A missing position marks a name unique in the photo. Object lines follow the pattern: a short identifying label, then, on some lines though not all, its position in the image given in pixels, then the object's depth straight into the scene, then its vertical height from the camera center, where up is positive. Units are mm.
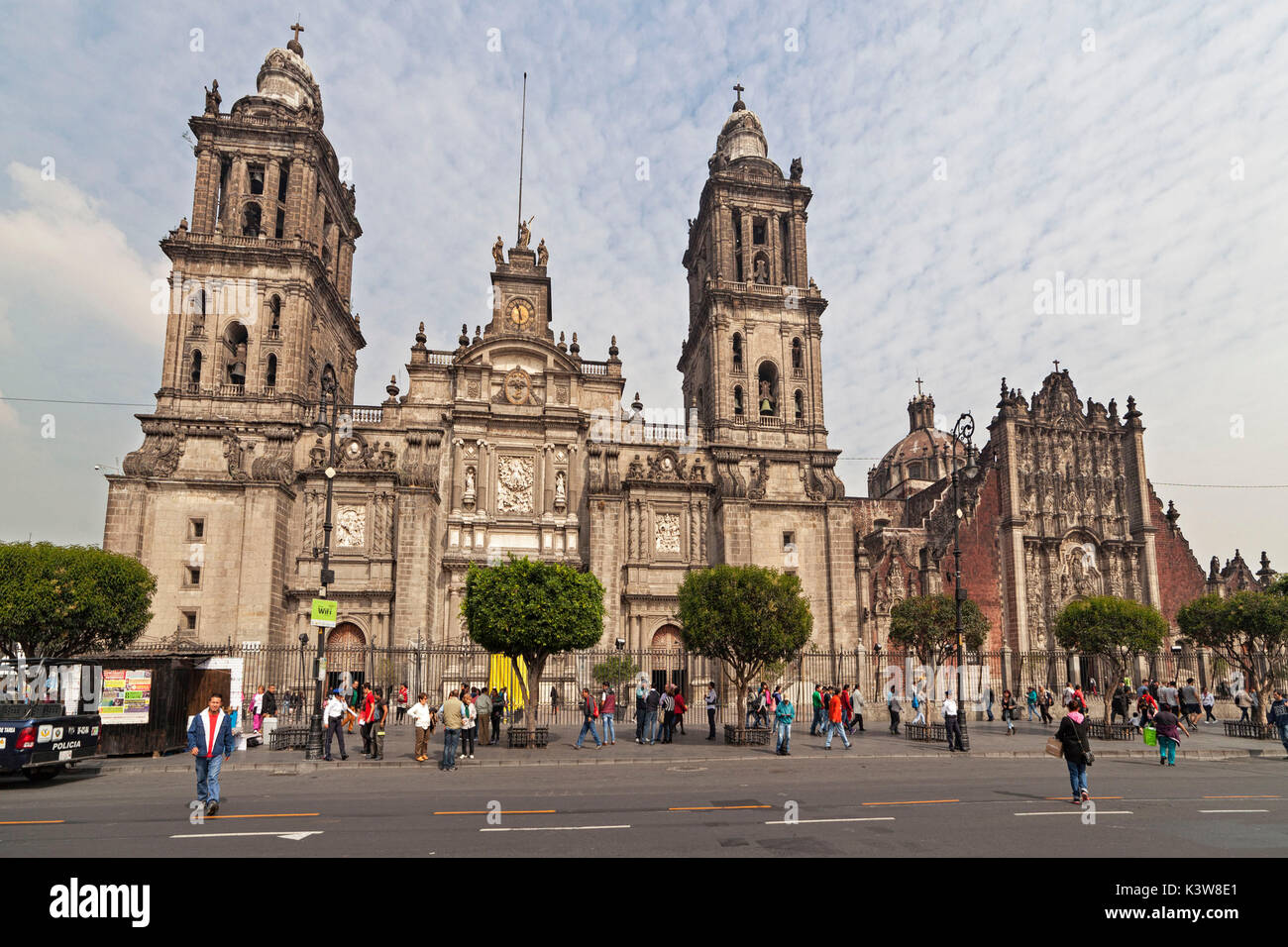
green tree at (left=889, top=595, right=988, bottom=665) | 33312 -622
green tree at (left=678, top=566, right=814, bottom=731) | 23234 -214
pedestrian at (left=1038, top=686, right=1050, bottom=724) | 27328 -3147
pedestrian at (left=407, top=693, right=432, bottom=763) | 18328 -2470
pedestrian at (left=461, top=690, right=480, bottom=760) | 18078 -2533
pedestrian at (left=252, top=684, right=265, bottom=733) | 24156 -3065
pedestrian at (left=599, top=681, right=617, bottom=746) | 22562 -2837
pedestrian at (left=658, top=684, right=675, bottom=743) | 22750 -2862
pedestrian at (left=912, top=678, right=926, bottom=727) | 24828 -2948
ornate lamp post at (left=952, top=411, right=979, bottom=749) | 21156 +3726
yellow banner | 32216 -2473
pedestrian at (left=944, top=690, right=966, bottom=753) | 20703 -2888
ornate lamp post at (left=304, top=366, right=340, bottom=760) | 18642 +862
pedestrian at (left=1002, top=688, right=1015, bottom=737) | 24806 -3136
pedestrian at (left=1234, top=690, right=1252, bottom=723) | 27420 -3353
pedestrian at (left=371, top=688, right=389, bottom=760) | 19062 -2720
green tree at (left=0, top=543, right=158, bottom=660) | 23500 +348
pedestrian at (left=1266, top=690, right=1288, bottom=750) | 19547 -2529
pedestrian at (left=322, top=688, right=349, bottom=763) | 18469 -2366
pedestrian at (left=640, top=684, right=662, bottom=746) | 22297 -2712
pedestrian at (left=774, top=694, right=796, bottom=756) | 19984 -2700
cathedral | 35844 +7342
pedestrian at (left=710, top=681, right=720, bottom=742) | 23141 -2683
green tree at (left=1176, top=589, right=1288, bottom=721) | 27672 -508
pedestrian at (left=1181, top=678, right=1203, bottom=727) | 26000 -2912
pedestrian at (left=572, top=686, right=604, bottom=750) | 21250 -2689
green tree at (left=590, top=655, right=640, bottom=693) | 31188 -2250
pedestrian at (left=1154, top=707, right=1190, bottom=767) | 18031 -2709
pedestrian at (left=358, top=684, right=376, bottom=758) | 18906 -2476
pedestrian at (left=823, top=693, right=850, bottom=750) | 21500 -2680
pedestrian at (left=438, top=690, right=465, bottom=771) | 17312 -2459
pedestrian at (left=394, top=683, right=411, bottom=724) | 30594 -3315
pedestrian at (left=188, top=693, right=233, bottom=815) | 10877 -1794
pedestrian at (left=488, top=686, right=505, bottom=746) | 22375 -2858
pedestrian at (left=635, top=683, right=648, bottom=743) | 22328 -2752
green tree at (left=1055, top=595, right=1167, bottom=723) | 28406 -646
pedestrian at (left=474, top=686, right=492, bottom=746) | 20734 -2729
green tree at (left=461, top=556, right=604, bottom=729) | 21797 -9
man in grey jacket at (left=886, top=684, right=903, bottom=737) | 25750 -3108
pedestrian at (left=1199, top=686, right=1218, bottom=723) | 31109 -3494
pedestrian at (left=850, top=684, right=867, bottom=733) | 27631 -3025
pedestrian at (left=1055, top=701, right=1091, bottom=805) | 11664 -1998
